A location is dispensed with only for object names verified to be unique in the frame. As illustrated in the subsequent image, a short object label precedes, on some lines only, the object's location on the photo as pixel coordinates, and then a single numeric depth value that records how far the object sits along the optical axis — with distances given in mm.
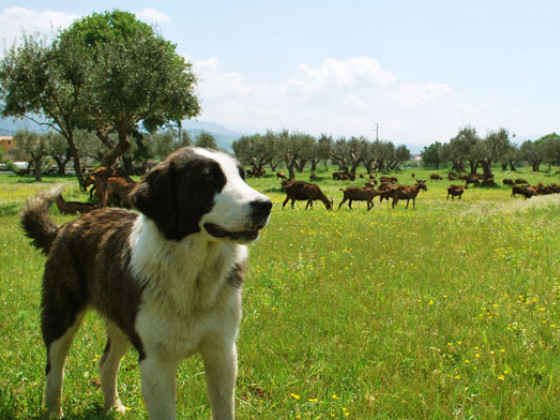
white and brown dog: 2832
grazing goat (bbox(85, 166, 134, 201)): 21062
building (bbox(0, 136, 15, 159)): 123075
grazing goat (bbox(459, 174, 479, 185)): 50381
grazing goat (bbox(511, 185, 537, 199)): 34781
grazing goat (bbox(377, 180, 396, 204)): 27006
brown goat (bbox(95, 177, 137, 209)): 18359
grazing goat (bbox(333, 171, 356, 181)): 59066
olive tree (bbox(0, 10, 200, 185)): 21016
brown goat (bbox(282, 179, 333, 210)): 24531
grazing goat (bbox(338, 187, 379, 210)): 24438
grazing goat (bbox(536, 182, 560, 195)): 37725
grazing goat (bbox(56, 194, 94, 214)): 15602
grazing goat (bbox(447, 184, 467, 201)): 32500
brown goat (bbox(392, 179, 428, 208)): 26156
